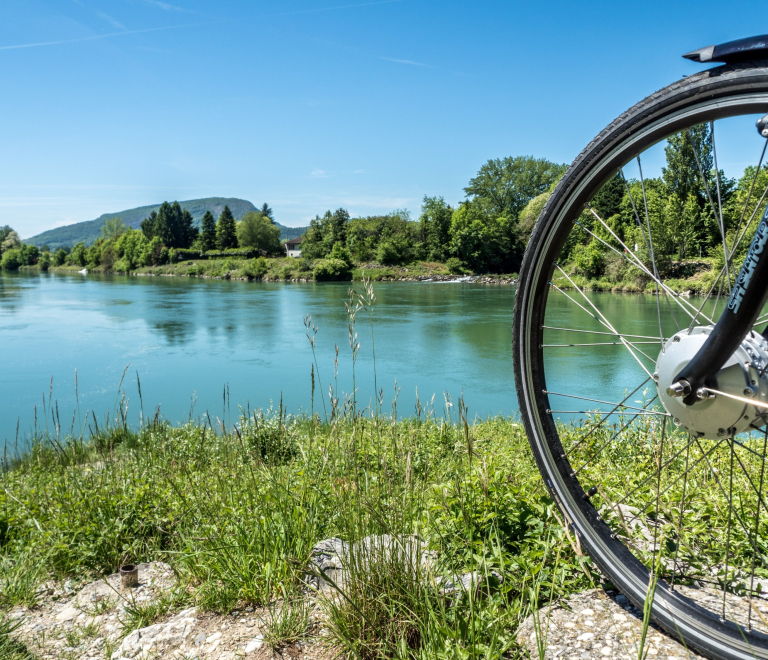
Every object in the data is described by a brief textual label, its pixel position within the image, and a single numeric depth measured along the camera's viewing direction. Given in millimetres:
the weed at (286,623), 1502
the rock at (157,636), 1579
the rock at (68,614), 1959
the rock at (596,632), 1293
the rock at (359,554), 1439
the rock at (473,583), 1502
